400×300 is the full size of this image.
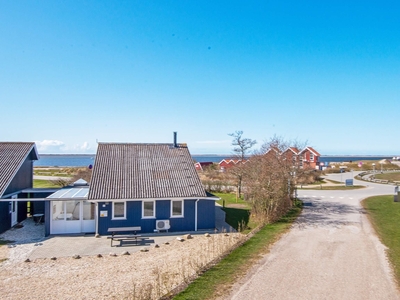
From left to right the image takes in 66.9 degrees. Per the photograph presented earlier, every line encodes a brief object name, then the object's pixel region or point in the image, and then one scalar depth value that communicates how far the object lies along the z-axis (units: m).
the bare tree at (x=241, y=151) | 31.02
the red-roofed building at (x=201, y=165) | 55.03
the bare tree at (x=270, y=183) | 18.81
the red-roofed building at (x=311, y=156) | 54.92
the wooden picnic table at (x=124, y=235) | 15.32
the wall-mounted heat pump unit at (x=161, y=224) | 16.95
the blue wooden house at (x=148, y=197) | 16.73
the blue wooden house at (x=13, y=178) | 17.62
